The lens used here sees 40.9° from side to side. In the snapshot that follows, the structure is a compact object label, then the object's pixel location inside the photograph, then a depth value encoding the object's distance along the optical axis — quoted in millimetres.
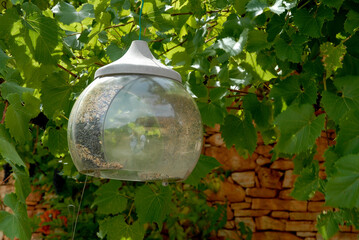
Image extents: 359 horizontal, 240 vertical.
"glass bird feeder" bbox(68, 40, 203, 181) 892
